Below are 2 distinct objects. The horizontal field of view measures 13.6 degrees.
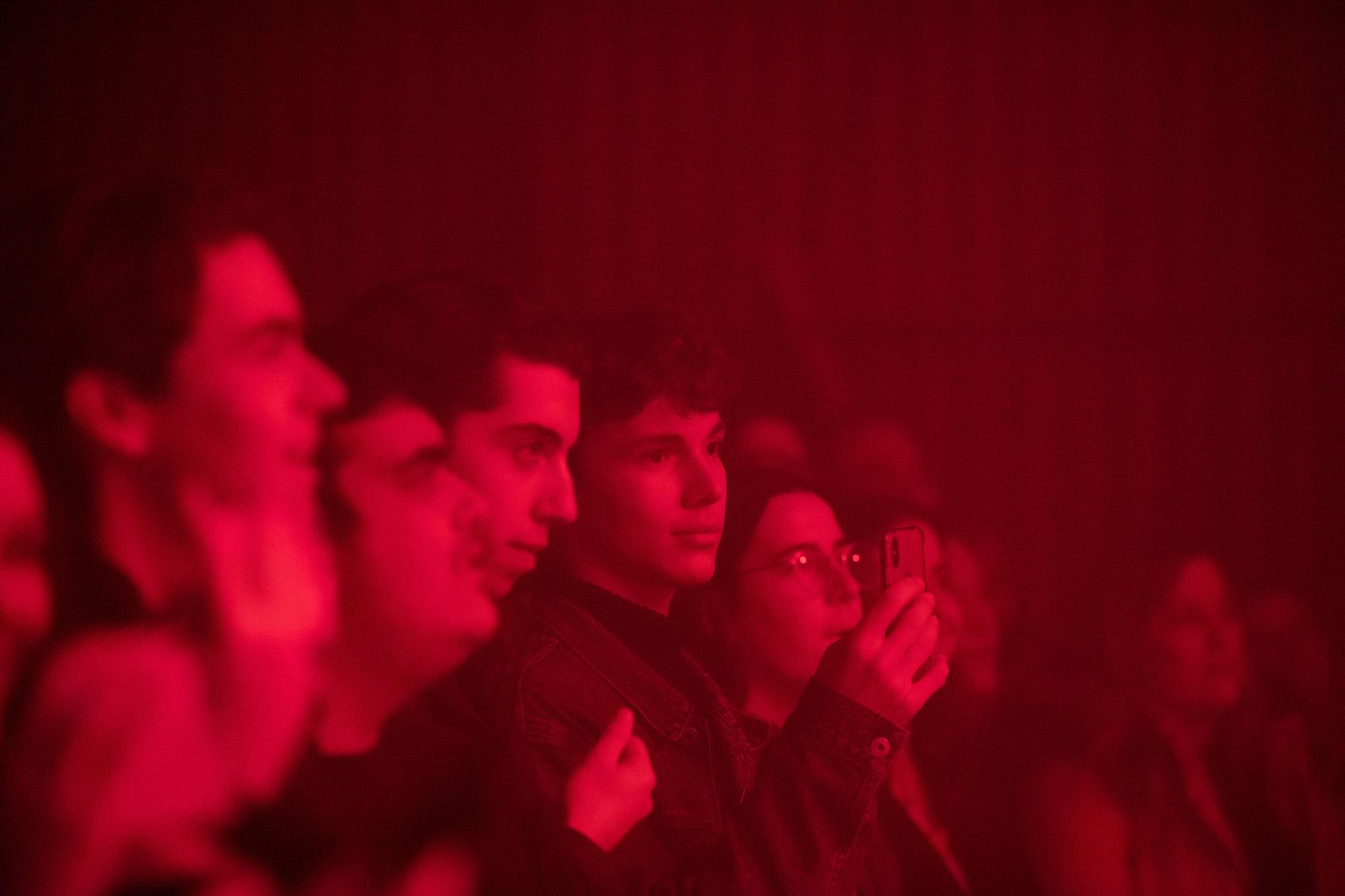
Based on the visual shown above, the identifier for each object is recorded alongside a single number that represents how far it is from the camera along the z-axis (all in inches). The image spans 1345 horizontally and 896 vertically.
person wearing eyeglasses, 196.5
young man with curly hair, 189.7
